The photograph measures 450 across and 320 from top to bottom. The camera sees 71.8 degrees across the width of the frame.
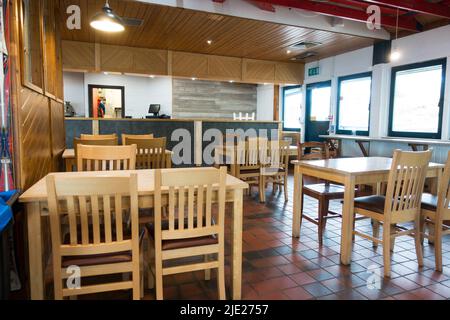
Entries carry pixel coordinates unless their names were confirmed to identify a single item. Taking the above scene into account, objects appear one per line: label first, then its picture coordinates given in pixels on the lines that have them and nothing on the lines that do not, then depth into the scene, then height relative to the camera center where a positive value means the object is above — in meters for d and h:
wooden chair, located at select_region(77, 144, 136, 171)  2.52 -0.23
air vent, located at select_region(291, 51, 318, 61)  6.98 +1.72
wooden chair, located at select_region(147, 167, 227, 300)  1.70 -0.54
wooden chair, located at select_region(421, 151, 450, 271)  2.45 -0.65
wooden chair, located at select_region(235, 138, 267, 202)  4.50 -0.43
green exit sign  7.59 +1.45
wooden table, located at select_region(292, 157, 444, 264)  2.58 -0.39
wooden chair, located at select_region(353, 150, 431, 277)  2.38 -0.57
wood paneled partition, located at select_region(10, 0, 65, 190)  1.82 +0.24
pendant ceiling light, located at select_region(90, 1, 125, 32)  3.13 +1.13
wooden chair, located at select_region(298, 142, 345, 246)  2.96 -0.63
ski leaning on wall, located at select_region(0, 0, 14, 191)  1.69 +0.09
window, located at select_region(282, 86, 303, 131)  8.47 +0.62
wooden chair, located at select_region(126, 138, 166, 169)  3.63 -0.30
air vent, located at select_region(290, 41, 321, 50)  6.07 +1.70
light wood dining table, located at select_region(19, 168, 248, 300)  1.65 -0.50
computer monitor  7.57 +0.45
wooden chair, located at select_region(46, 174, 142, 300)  1.52 -0.59
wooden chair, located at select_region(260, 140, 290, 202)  4.57 -0.51
